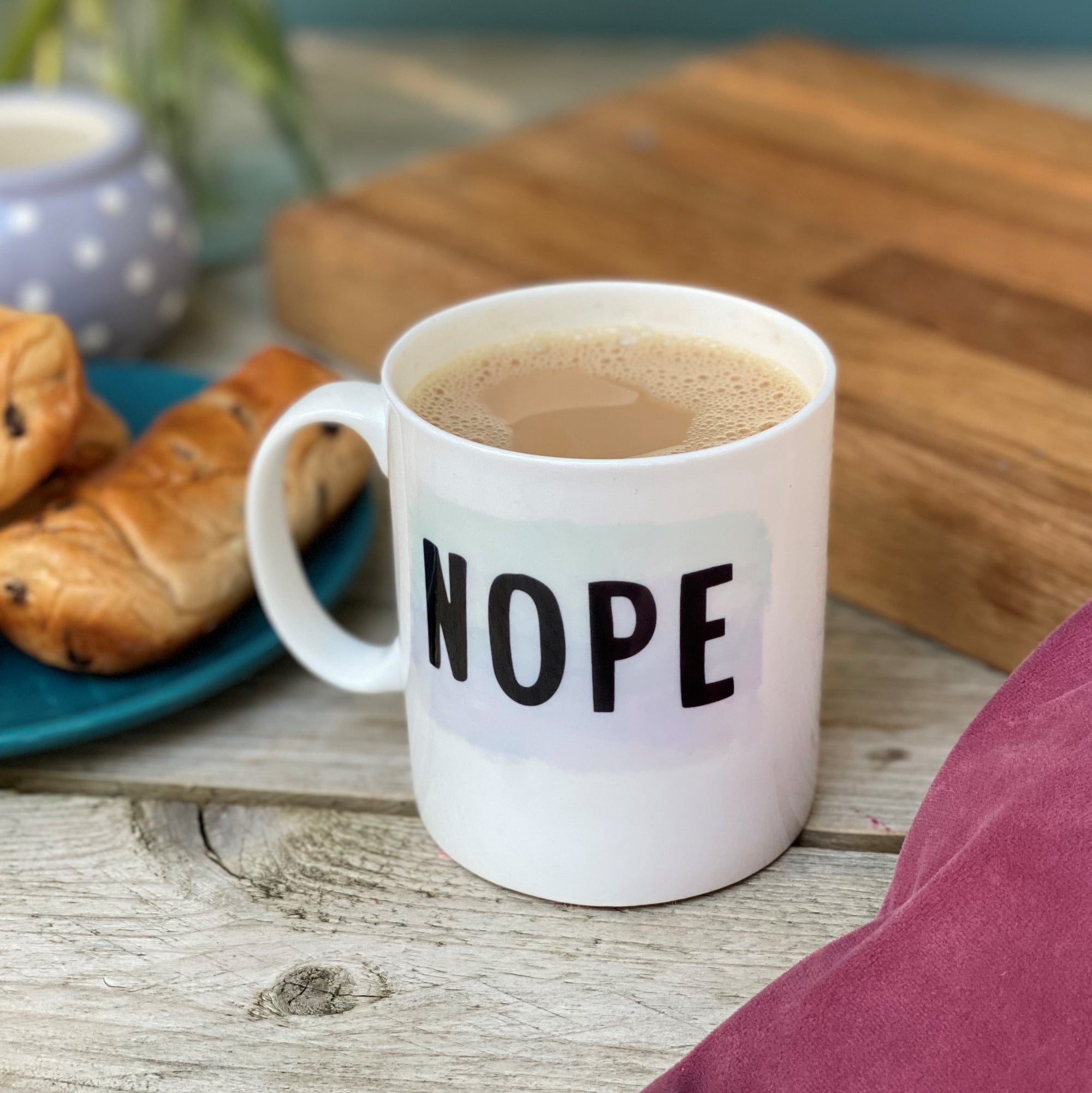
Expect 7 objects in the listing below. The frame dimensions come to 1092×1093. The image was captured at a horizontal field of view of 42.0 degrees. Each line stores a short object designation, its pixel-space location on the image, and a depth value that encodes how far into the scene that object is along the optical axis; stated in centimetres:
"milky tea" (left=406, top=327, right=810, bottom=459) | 47
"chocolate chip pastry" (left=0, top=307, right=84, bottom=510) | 56
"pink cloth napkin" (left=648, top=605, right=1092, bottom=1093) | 36
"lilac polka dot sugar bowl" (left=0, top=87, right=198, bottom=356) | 77
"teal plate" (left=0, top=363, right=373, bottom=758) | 54
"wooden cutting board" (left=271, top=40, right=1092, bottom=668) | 60
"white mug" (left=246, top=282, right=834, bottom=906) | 42
